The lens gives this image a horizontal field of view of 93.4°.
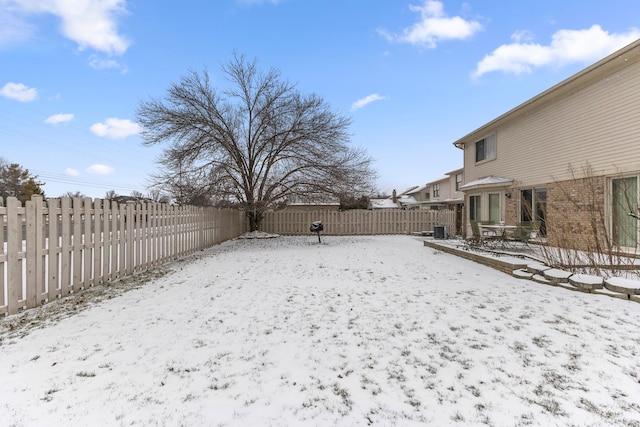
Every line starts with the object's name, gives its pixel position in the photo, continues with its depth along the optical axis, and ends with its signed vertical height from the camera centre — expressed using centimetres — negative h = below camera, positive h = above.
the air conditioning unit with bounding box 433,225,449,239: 1448 -97
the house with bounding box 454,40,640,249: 728 +180
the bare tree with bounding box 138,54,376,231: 1276 +324
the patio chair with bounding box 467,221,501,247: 884 -81
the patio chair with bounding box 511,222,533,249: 765 -53
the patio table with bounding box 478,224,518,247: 845 -54
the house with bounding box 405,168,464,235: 1758 +232
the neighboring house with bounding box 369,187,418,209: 4347 +164
